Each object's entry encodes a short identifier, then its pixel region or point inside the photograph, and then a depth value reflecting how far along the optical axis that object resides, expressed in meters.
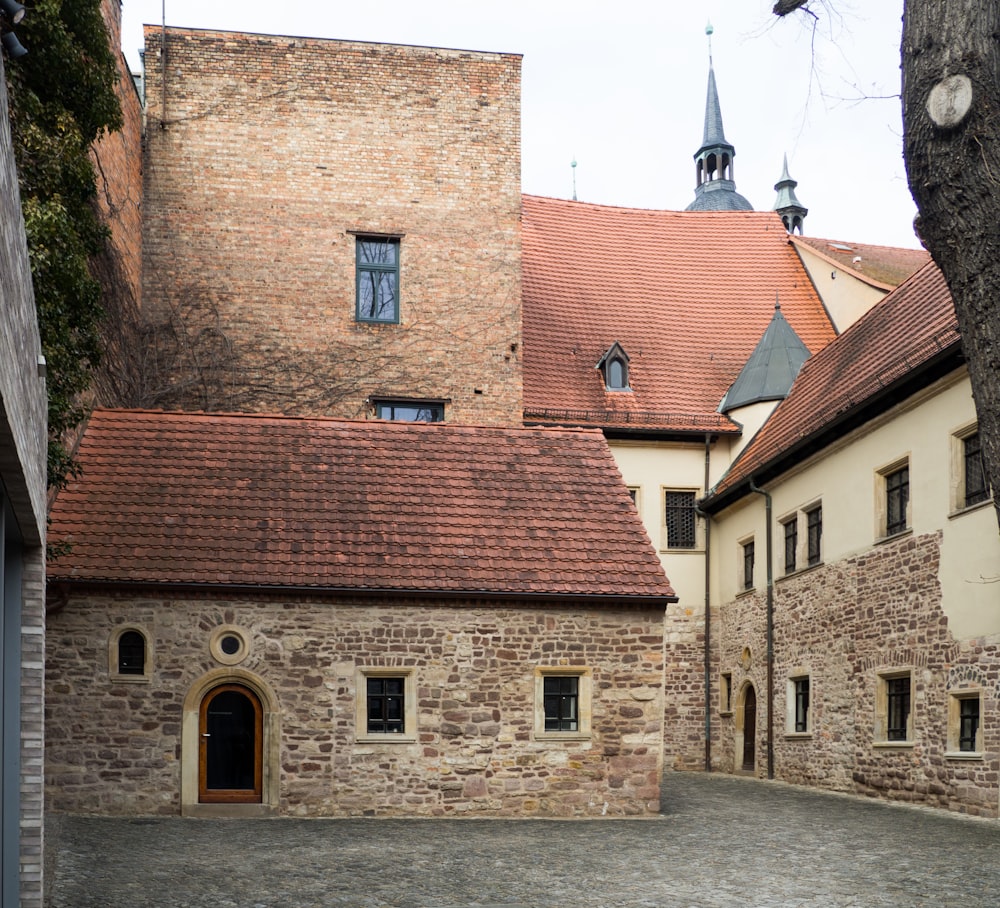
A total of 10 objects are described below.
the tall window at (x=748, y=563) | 24.42
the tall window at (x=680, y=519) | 26.20
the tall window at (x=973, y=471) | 16.14
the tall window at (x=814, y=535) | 21.00
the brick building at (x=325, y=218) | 22.41
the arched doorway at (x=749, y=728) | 23.91
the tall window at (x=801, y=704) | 21.28
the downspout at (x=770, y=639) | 22.42
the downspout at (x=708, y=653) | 25.41
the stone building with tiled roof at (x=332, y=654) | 15.33
